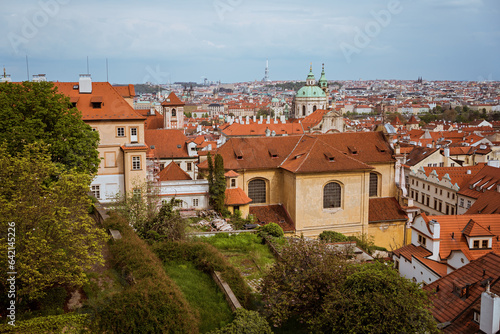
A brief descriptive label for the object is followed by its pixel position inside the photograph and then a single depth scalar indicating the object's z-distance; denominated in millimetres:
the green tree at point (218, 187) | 35875
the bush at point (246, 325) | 15282
